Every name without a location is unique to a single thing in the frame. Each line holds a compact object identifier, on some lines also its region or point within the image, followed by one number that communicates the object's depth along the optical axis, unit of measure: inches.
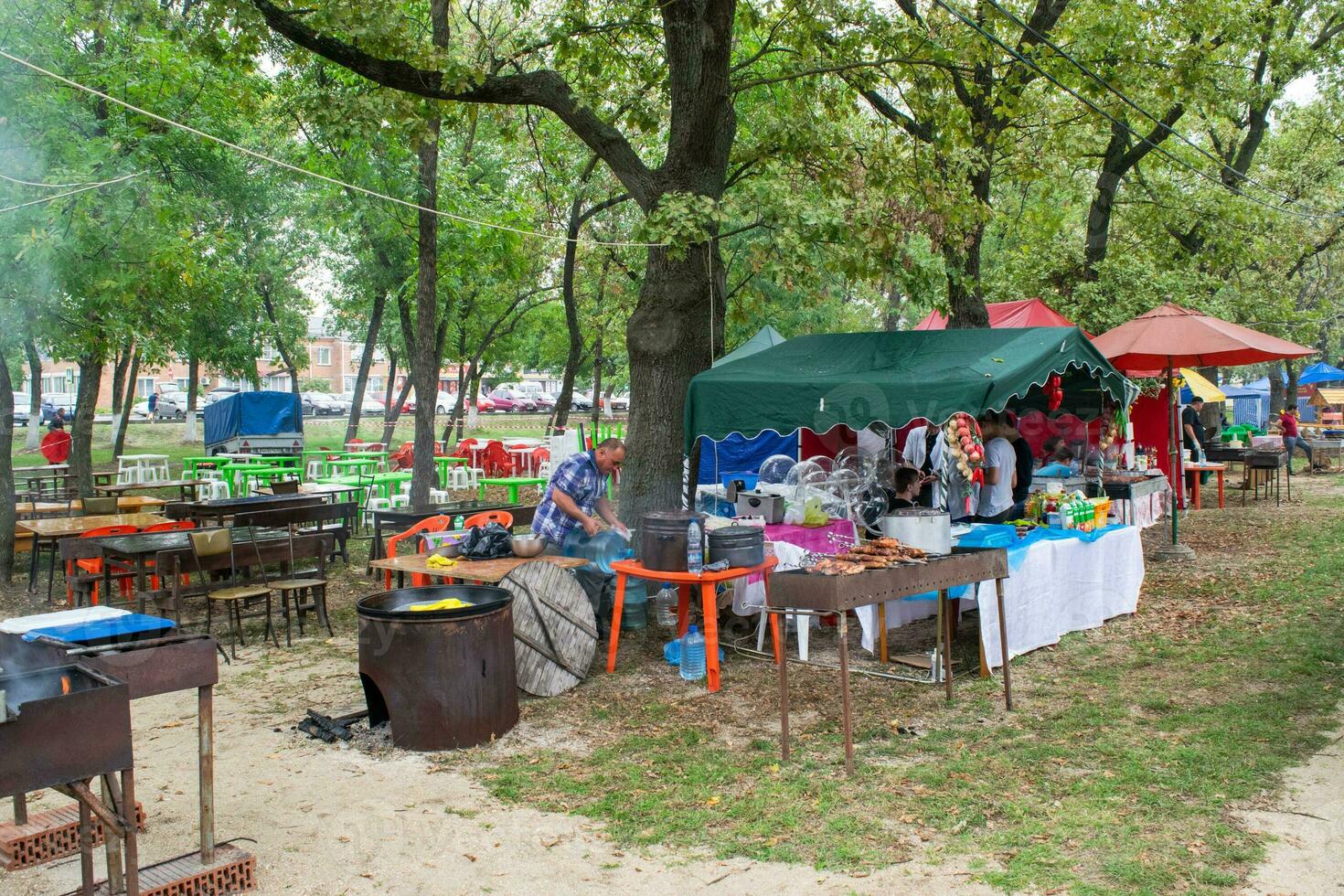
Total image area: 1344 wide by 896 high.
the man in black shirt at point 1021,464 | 374.6
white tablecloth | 290.8
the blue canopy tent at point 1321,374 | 1379.2
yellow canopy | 763.4
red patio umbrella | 455.2
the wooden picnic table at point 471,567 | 272.4
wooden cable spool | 265.4
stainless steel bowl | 295.6
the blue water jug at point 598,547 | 317.7
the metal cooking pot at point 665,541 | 269.4
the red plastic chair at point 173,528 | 397.4
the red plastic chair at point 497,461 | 809.5
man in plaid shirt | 311.7
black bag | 299.6
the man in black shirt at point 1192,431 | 653.3
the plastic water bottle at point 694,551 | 266.2
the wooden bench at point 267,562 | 328.8
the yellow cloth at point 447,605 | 238.8
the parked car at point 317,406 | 2118.6
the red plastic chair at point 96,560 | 386.9
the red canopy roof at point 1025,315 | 572.7
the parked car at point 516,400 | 2283.5
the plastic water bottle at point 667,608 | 338.6
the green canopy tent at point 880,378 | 309.4
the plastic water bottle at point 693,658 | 283.1
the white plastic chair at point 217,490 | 626.8
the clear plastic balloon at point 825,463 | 431.8
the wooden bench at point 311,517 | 420.2
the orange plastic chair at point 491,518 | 372.8
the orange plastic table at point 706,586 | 264.4
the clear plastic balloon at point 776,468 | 402.0
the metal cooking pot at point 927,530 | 261.9
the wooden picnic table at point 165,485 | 560.4
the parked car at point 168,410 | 1923.0
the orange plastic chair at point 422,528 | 343.3
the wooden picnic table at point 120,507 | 482.0
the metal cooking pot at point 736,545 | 273.6
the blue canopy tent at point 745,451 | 550.6
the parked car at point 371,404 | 2311.8
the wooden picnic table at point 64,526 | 391.5
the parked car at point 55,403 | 1708.7
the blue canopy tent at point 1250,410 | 1694.1
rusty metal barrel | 223.5
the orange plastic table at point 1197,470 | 618.2
